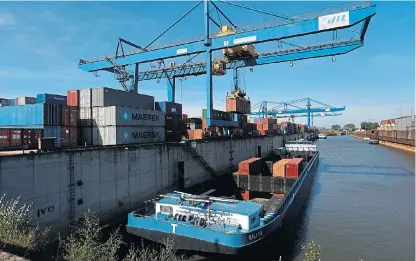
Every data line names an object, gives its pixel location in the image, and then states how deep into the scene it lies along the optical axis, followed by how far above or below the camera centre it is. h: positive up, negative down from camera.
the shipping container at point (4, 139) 18.89 -0.22
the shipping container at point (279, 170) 28.78 -3.85
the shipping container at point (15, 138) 19.06 -0.15
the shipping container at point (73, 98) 26.14 +3.49
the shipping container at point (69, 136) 22.61 -0.08
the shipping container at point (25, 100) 27.66 +3.52
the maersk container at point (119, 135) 24.31 -0.05
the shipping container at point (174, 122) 35.19 +1.50
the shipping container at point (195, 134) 37.61 -0.06
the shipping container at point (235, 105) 47.66 +4.85
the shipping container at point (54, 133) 21.23 +0.18
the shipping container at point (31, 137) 19.81 -0.11
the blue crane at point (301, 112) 151.75 +11.65
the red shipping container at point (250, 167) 28.04 -3.52
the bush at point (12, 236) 7.48 -2.77
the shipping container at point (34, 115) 21.23 +1.61
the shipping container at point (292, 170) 27.98 -3.77
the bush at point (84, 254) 7.54 -3.30
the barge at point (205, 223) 15.09 -5.22
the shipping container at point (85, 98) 25.65 +3.45
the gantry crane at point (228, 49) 28.37 +10.66
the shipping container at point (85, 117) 25.27 +1.64
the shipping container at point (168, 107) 34.58 +3.35
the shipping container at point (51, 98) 24.73 +3.35
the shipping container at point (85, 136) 25.00 -0.10
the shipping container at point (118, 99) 25.22 +3.51
